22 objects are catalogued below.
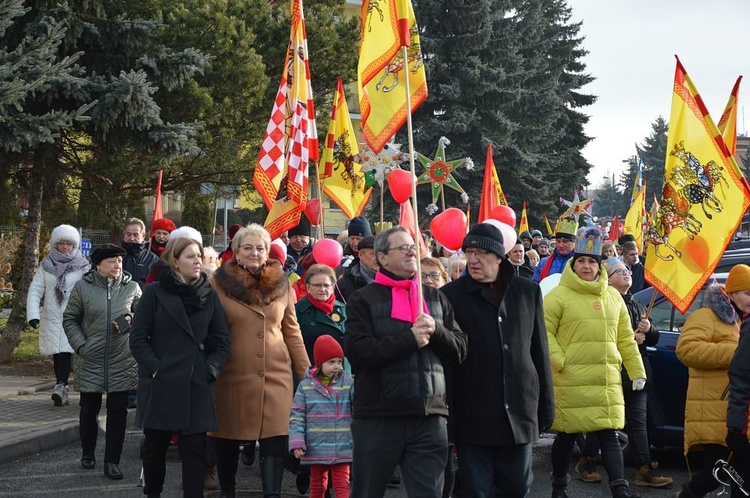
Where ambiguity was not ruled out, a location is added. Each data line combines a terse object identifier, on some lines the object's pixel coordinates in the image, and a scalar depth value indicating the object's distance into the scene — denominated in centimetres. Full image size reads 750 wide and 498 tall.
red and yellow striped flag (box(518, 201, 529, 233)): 2239
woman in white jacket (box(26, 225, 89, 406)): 991
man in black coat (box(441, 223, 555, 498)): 501
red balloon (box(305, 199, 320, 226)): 1095
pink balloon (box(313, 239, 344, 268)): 857
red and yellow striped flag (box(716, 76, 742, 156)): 881
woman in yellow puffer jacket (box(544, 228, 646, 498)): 673
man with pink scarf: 476
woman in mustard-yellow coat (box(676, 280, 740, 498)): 637
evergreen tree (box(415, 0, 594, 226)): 3531
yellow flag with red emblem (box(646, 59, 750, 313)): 739
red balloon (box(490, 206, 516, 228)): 984
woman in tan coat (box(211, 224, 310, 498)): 642
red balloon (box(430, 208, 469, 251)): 916
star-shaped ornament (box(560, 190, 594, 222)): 1513
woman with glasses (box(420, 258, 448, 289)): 745
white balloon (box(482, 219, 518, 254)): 652
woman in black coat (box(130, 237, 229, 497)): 615
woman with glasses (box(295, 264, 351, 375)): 715
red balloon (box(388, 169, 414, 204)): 1103
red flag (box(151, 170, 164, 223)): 1307
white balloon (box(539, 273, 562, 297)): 836
